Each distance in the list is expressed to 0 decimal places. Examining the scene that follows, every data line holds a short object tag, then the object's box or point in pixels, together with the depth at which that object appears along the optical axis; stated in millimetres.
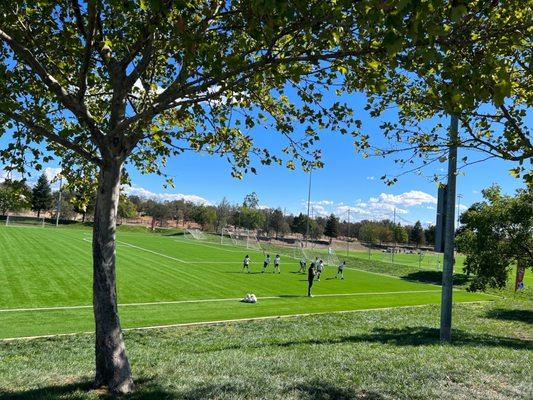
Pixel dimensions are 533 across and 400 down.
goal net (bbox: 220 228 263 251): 72312
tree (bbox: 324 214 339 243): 134000
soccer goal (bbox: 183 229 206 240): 87288
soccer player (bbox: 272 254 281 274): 39297
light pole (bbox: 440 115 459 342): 14367
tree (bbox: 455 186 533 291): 19984
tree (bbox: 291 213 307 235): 140325
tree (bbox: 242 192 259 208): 131875
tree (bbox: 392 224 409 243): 129875
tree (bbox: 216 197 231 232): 134625
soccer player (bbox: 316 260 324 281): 36438
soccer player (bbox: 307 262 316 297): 27438
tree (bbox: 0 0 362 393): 5910
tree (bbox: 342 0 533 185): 4555
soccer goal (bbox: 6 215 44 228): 81075
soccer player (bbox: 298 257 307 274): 42850
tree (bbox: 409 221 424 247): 135000
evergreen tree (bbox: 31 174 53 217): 96375
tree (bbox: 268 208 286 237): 142000
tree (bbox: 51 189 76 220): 106875
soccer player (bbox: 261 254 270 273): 39734
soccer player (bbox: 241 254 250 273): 37909
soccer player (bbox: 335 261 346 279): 40194
